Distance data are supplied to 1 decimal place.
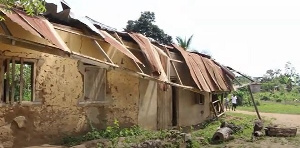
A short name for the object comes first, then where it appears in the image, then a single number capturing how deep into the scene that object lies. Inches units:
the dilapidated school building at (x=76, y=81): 239.5
